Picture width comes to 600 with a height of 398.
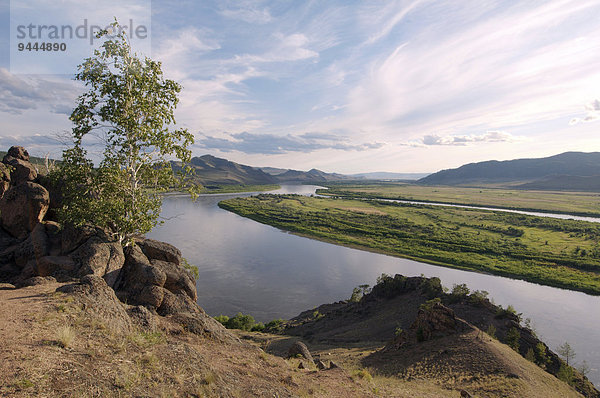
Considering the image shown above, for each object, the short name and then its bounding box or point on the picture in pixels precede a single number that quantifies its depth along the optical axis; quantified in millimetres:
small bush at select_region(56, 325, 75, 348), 7720
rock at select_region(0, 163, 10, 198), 17891
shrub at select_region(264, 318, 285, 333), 30953
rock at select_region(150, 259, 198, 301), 16656
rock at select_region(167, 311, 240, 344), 13631
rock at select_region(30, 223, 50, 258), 15436
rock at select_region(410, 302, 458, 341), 22478
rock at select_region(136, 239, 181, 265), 17984
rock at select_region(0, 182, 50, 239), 17125
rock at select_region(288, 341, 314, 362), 18141
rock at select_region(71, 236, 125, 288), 13941
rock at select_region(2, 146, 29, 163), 20178
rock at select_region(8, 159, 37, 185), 19062
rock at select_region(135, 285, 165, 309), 14078
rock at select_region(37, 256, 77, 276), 14109
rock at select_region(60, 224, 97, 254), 15609
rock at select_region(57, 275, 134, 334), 9914
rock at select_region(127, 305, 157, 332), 11383
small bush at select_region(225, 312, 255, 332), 30953
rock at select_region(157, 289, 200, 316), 14508
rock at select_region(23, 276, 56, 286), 12374
